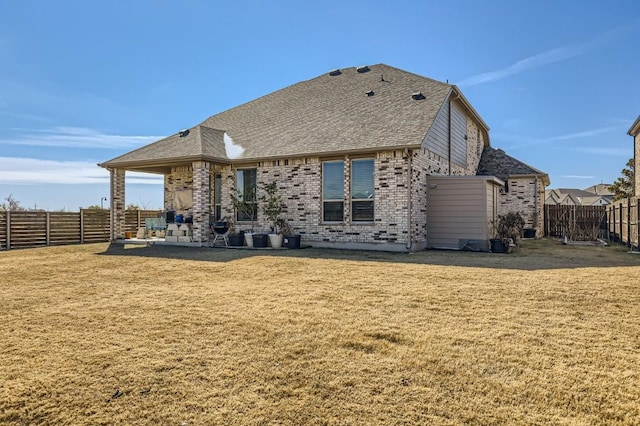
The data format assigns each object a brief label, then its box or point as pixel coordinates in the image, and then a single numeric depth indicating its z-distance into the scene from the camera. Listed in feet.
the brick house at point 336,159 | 39.17
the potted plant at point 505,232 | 38.88
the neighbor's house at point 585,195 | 163.78
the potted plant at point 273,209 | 42.69
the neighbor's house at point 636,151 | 62.66
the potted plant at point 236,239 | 43.98
